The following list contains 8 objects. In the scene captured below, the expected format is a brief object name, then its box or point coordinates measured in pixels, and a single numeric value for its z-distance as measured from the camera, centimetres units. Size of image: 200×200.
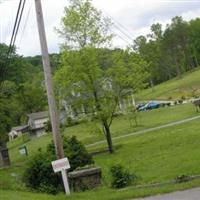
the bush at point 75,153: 1873
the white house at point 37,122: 8888
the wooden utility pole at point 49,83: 1492
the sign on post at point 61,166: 1356
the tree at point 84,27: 3084
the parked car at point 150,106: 7372
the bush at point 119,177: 1353
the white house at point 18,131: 10200
